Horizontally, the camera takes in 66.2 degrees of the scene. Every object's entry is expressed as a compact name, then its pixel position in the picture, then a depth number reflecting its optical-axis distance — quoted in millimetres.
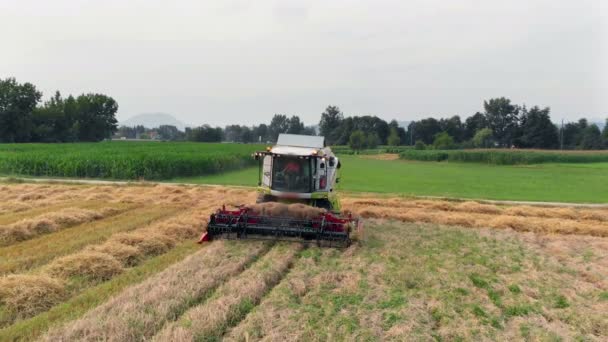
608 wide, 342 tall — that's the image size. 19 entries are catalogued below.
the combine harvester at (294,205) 11023
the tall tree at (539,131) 98375
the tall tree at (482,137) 100750
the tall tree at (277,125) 156700
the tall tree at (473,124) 117312
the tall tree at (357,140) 97312
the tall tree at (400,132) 127862
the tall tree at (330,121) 137875
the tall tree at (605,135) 93425
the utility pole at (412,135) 125388
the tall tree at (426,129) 123250
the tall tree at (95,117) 79875
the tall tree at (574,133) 105688
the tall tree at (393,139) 114000
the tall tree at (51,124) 68500
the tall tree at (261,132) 163375
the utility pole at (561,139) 99100
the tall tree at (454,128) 119062
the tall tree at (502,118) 113569
